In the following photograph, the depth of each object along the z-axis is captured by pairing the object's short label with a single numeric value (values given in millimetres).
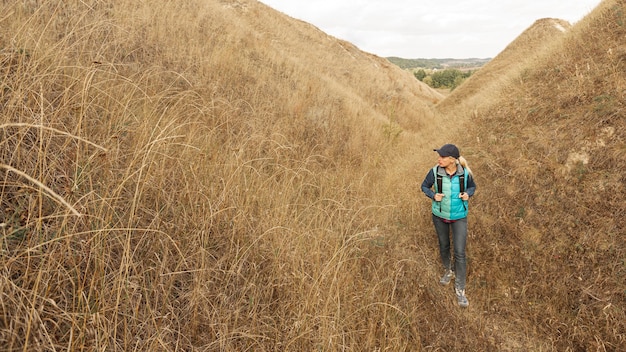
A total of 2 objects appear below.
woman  3805
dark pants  3807
